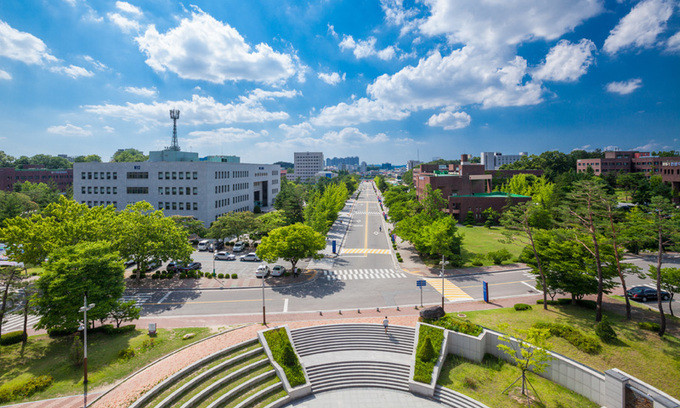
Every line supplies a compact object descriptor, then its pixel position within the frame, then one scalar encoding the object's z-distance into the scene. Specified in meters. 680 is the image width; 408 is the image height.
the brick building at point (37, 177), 112.25
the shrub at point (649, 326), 24.30
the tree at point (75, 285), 23.84
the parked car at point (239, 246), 54.14
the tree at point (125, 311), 26.57
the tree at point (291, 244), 38.22
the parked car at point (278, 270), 41.25
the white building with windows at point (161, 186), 65.44
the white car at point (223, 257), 49.72
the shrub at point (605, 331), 23.10
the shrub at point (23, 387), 18.66
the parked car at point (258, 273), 41.31
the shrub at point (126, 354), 22.80
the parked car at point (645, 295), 32.62
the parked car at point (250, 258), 48.74
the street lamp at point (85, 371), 19.33
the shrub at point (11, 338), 24.97
